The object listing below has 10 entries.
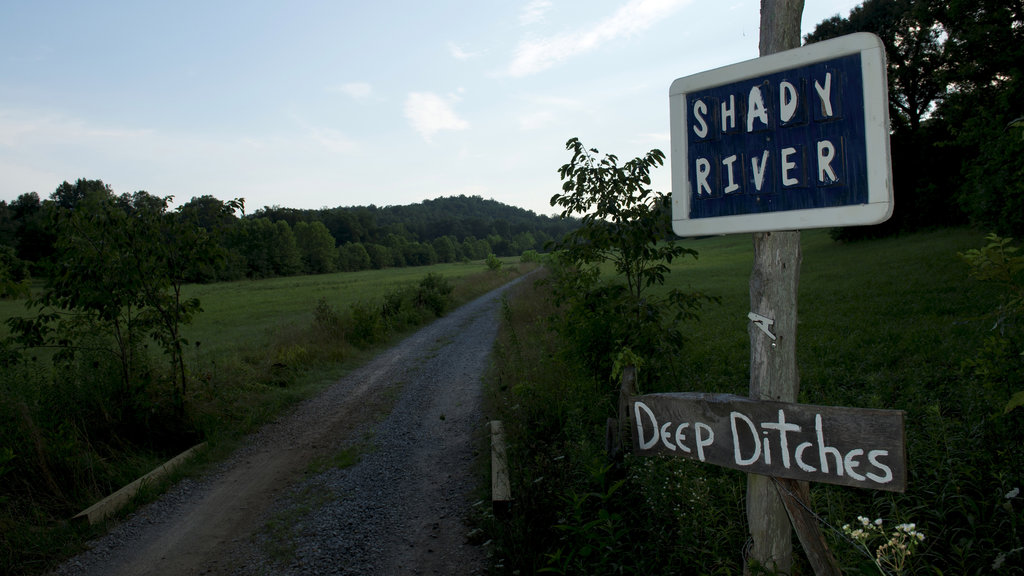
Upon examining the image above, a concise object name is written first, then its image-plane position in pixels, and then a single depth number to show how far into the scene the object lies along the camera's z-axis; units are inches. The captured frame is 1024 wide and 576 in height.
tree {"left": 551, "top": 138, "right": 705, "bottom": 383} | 220.7
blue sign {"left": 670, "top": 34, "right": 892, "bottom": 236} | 75.9
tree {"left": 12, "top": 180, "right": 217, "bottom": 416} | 272.1
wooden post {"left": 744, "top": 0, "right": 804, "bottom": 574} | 90.4
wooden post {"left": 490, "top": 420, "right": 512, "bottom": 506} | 189.3
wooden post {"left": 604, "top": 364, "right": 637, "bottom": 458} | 167.5
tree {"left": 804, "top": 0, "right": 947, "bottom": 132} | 1254.9
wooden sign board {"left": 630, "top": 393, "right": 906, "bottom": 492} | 78.9
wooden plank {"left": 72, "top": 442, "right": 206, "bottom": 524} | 199.2
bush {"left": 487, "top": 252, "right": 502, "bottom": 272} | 2067.2
